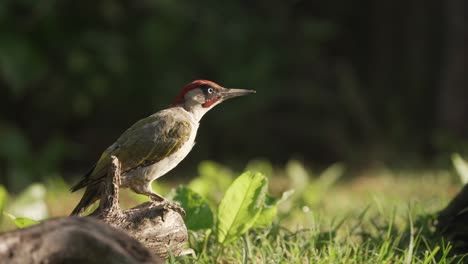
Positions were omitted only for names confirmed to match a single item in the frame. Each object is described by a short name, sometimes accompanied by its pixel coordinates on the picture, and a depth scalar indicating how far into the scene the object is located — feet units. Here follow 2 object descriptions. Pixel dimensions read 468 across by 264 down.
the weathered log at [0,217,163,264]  12.75
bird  18.67
